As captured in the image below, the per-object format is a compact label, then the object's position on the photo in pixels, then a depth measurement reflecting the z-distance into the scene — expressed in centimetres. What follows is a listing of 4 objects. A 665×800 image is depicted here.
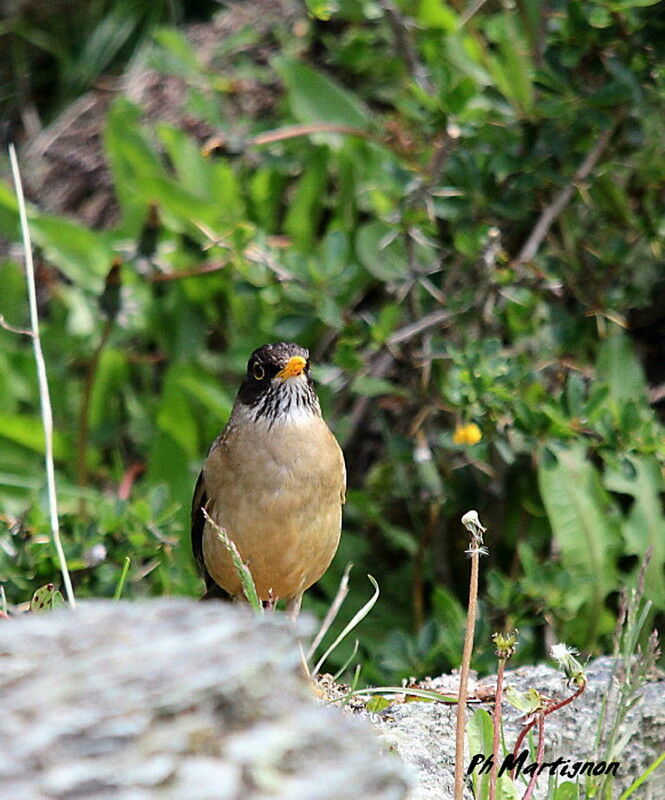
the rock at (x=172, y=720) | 355
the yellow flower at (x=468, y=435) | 952
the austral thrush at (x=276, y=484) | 805
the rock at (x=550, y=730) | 617
